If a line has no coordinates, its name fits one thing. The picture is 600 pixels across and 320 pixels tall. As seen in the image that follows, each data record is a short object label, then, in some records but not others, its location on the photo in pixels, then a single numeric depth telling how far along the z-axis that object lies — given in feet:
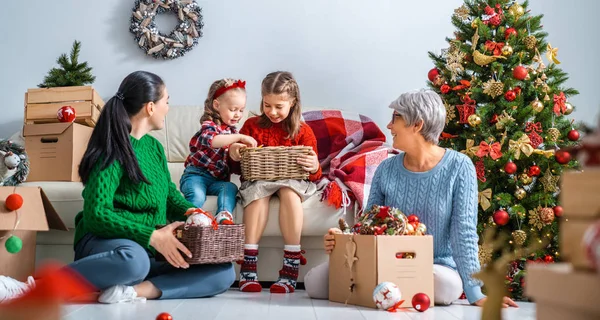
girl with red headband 9.45
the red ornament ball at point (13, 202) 7.77
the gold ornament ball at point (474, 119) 9.71
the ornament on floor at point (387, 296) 6.85
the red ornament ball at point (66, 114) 10.78
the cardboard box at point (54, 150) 10.18
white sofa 9.37
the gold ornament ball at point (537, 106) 9.62
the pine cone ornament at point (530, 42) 10.01
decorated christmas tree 9.52
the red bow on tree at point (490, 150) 9.53
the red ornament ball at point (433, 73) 10.59
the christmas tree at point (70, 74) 12.29
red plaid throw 9.53
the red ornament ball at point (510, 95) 9.66
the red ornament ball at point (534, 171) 9.52
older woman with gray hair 7.47
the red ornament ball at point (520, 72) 9.62
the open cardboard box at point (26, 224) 7.87
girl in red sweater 9.03
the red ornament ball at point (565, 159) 8.54
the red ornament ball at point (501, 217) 9.34
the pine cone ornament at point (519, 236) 9.30
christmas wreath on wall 13.22
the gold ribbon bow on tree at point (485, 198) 9.49
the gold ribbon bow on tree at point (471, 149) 9.68
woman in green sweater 7.07
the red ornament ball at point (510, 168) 9.41
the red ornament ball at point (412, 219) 7.41
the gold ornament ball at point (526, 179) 9.61
